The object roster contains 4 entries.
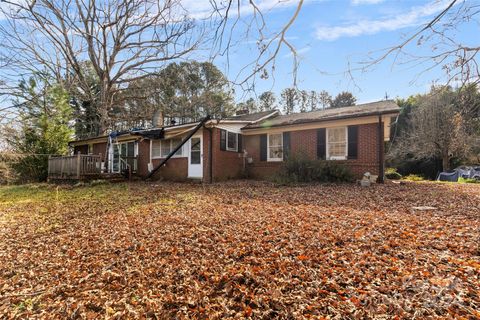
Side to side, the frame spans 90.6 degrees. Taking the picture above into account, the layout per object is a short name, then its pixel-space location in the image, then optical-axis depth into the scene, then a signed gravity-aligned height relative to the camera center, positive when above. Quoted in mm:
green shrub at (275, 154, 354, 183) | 8898 -377
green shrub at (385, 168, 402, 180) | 15041 -837
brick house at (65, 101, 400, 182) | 9203 +843
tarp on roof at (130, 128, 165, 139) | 11445 +1392
